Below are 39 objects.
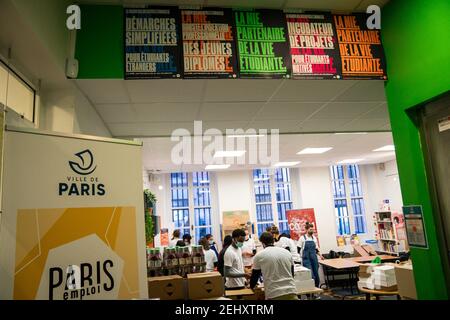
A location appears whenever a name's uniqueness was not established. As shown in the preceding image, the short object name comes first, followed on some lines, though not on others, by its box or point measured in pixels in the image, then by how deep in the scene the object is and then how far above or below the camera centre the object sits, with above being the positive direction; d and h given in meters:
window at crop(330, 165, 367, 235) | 12.15 +0.31
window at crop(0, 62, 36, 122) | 2.20 +0.95
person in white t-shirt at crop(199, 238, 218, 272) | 6.20 -0.79
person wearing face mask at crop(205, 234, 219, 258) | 7.91 -0.62
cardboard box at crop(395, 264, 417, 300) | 3.59 -0.86
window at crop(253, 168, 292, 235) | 12.05 +0.54
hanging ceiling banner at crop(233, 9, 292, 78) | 2.97 +1.50
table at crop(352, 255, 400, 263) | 7.49 -1.22
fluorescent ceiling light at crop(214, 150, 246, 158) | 7.17 +1.34
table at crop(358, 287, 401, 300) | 4.36 -1.14
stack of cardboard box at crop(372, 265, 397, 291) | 4.42 -0.98
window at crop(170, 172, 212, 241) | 11.75 +0.51
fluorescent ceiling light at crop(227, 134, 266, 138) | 5.47 +1.29
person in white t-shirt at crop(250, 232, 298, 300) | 3.69 -0.69
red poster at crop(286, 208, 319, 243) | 10.92 -0.33
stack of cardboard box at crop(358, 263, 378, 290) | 4.60 -1.02
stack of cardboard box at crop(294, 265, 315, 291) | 4.51 -0.94
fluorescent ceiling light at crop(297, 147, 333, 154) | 7.73 +1.39
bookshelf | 9.93 -0.89
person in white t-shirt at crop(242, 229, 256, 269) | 7.13 -0.87
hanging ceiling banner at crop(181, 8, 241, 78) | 2.89 +1.49
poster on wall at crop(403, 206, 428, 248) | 2.78 -0.20
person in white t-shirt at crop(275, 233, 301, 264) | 7.71 -0.79
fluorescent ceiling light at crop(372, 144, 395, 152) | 8.12 +1.41
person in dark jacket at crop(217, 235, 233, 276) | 5.15 -0.58
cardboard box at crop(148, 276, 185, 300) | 3.68 -0.77
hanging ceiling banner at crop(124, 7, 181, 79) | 2.82 +1.48
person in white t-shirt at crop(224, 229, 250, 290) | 4.88 -0.76
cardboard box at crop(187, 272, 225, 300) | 3.71 -0.78
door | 2.66 +0.38
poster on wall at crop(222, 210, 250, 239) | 11.13 -0.19
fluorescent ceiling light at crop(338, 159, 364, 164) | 10.19 +1.43
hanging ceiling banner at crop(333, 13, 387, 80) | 3.12 +1.47
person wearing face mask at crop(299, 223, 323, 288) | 8.07 -1.05
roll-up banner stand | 1.74 +0.03
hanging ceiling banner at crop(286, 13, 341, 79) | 3.04 +1.48
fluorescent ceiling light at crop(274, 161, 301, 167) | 10.02 +1.44
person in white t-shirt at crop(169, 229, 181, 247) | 7.70 -0.41
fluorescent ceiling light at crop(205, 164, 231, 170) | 9.33 +1.41
